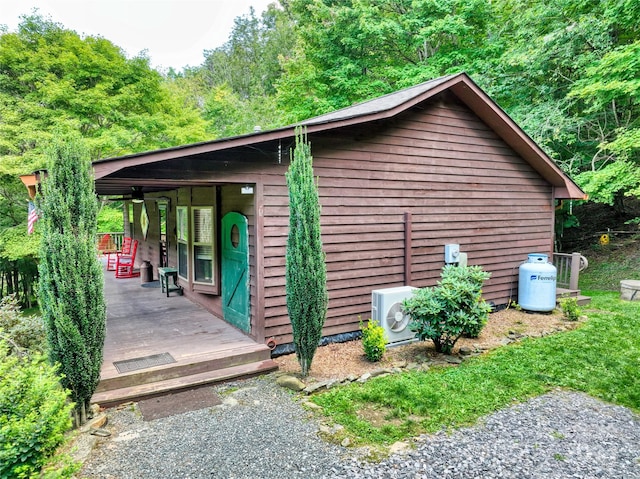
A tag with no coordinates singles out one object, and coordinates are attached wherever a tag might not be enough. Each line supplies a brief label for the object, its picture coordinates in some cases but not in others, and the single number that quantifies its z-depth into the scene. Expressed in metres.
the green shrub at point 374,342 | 4.90
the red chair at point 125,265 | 10.30
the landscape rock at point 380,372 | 4.55
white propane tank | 7.15
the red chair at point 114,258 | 11.41
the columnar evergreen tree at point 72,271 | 3.18
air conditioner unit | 5.46
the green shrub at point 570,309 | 6.92
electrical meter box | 6.69
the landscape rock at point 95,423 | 3.32
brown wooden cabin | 4.93
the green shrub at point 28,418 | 2.02
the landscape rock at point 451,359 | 4.98
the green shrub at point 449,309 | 4.93
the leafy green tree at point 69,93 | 10.33
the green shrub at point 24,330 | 4.56
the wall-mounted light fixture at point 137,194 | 8.84
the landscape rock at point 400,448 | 3.07
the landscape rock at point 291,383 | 4.16
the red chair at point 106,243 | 15.01
